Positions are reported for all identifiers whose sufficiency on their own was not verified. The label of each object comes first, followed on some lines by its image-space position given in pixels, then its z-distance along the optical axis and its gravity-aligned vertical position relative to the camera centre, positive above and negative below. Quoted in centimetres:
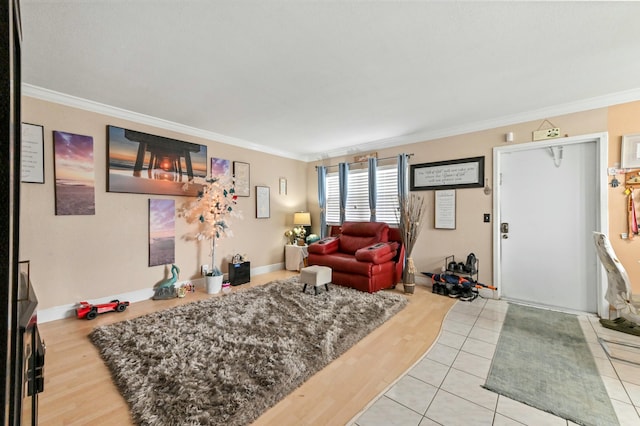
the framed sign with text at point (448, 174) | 391 +59
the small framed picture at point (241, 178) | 476 +63
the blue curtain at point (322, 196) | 579 +34
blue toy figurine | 367 -109
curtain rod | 461 +100
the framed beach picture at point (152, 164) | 342 +70
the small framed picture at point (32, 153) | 279 +64
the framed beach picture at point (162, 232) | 373 -30
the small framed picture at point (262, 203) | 513 +17
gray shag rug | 166 -120
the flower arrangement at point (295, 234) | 573 -51
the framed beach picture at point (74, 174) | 300 +46
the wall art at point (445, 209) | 412 +3
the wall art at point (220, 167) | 444 +78
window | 491 +29
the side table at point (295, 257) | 535 -95
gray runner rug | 168 -127
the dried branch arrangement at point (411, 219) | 428 -14
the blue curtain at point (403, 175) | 459 +63
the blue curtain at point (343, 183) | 545 +59
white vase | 395 -110
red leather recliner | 389 -75
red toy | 299 -115
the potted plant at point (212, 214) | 405 -4
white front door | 319 -17
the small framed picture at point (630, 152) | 288 +65
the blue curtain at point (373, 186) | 498 +48
